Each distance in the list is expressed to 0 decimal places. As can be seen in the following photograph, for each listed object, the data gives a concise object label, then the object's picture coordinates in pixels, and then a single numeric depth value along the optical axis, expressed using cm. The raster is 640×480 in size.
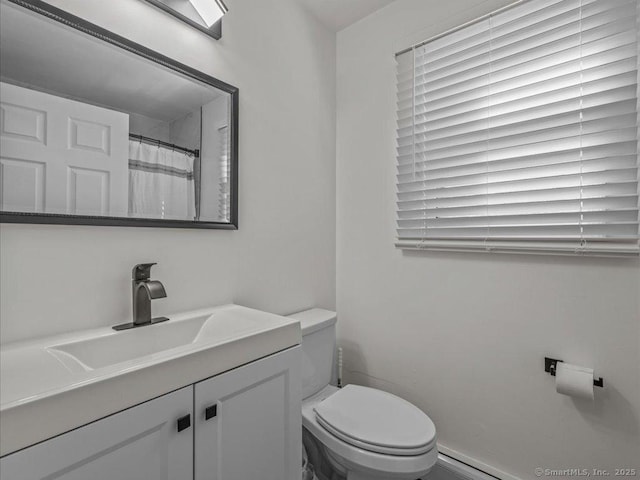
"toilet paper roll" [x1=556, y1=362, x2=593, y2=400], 116
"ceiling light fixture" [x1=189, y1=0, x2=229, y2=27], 125
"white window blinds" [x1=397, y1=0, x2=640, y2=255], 116
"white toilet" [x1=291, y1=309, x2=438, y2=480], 114
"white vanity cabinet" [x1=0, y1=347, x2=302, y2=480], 64
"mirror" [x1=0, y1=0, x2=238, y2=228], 89
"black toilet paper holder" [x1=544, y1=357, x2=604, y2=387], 128
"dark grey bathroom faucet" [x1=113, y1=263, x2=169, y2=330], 107
